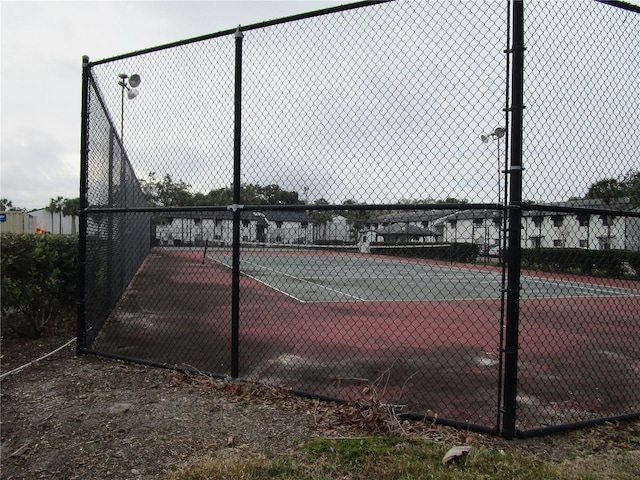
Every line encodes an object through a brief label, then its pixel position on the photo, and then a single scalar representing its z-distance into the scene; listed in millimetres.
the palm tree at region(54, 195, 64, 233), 82862
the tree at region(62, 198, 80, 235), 73456
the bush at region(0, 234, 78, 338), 5500
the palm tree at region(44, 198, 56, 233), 84250
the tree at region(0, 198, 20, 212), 80462
